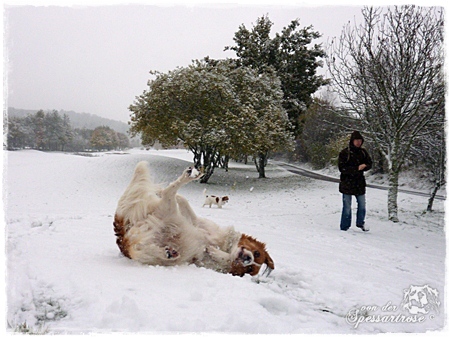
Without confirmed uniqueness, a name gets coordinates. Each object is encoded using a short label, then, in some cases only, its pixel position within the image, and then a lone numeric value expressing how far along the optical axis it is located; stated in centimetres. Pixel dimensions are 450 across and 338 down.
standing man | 615
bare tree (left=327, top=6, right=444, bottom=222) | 733
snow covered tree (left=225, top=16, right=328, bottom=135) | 2128
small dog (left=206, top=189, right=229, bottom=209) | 1052
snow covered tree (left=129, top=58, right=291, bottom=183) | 1510
